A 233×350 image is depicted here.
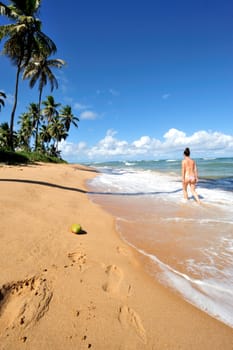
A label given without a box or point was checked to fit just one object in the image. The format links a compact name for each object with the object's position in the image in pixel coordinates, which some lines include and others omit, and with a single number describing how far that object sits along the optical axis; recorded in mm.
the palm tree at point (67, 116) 40250
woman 6875
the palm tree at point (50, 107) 36250
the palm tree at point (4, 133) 35900
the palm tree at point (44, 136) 43906
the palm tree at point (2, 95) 26475
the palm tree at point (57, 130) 40219
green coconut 3078
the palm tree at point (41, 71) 24703
